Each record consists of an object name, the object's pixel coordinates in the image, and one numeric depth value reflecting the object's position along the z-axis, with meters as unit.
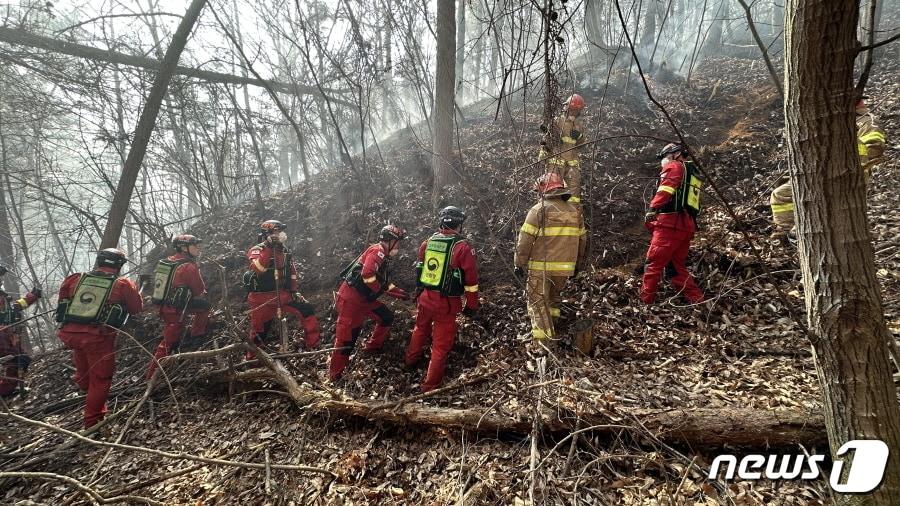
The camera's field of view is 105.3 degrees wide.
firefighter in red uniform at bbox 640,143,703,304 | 4.65
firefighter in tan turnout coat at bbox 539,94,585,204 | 6.62
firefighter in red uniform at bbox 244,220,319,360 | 5.87
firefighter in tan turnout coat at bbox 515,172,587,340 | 4.65
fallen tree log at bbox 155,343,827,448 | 2.55
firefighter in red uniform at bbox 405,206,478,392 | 4.55
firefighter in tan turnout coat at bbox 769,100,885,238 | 4.16
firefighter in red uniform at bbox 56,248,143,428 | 4.84
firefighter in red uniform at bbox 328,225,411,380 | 5.05
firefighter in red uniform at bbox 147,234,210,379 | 6.11
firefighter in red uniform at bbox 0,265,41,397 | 5.86
